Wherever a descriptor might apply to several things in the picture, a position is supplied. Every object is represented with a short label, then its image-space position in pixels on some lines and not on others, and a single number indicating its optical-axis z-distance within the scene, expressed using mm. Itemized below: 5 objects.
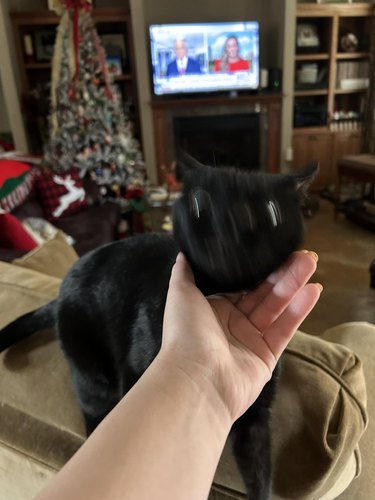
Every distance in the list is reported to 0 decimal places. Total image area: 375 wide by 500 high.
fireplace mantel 3797
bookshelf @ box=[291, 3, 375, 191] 3924
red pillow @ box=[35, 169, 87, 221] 2524
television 3645
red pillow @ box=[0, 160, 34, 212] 2193
